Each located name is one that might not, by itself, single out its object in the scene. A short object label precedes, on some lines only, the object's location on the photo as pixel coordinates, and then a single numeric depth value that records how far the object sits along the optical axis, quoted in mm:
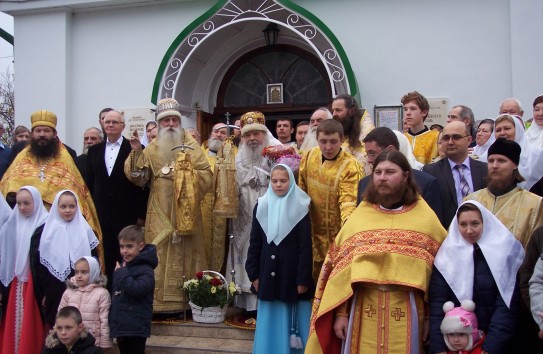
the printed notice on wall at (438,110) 8900
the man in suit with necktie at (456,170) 4812
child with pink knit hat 3662
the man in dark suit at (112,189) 6664
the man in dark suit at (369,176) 4355
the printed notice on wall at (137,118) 10258
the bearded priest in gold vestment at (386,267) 3877
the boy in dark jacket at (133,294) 5188
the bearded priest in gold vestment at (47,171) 6379
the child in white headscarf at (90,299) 5281
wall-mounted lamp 9789
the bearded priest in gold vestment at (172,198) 6419
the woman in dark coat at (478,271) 3779
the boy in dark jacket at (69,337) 4848
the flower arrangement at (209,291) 6250
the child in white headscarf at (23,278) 5770
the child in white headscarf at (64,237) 5715
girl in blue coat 5223
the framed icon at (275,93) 10188
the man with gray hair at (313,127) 6312
